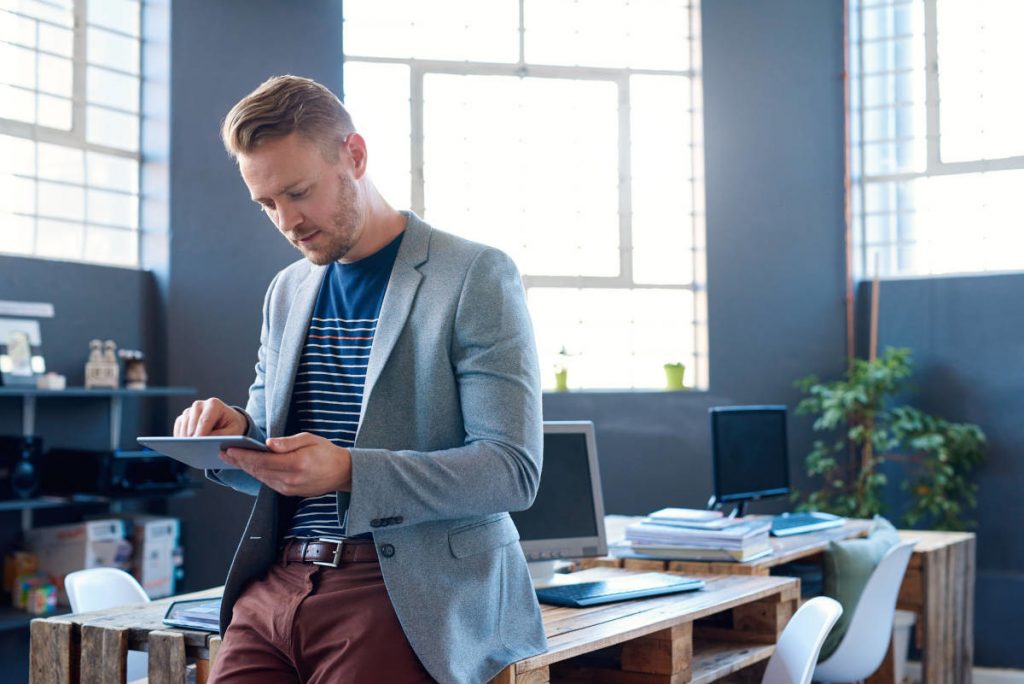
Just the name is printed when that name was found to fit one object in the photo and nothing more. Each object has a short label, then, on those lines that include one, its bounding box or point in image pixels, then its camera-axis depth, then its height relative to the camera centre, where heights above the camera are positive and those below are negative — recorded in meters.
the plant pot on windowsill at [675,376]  6.03 +0.09
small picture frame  4.53 +0.15
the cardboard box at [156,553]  4.74 -0.66
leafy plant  5.46 -0.25
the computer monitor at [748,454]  4.12 -0.22
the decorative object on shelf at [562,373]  5.94 +0.10
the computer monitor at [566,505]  2.97 -0.29
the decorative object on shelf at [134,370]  4.93 +0.09
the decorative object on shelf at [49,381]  4.59 +0.04
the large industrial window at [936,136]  5.85 +1.34
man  1.62 -0.06
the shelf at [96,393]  4.38 +0.00
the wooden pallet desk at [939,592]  4.19 -0.78
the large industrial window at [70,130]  4.92 +1.16
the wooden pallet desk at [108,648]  2.24 -0.51
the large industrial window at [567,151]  5.97 +1.27
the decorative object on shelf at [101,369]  4.81 +0.10
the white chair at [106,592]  2.96 -0.52
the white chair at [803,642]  2.59 -0.57
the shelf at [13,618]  4.30 -0.85
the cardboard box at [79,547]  4.57 -0.62
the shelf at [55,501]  4.34 -0.42
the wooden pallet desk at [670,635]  2.31 -0.57
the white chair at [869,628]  3.59 -0.73
